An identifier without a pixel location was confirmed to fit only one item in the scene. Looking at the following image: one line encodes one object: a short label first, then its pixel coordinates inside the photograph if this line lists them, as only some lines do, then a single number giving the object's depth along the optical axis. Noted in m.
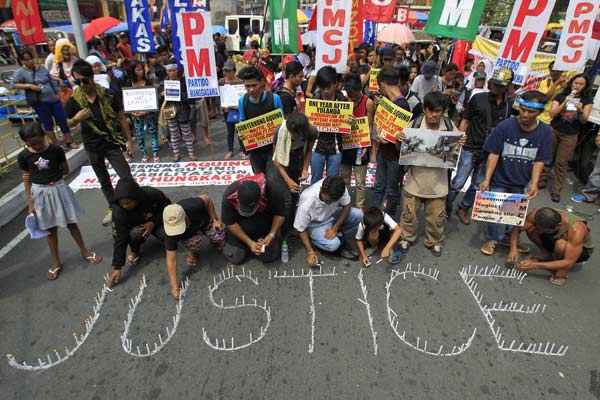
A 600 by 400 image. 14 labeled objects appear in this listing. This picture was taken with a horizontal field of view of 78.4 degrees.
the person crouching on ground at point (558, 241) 3.84
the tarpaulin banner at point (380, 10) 11.06
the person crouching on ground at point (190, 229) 3.65
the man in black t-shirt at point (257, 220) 3.94
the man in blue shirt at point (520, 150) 3.79
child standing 3.69
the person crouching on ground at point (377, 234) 4.12
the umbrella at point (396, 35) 11.32
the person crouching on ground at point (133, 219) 3.69
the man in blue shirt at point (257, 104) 4.59
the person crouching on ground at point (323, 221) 4.13
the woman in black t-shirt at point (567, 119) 5.84
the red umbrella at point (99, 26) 12.12
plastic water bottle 4.36
